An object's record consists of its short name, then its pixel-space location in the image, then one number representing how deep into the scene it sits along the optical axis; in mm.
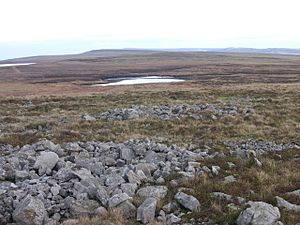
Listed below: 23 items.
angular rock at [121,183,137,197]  7564
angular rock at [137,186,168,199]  7508
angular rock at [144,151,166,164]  9853
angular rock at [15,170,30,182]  8553
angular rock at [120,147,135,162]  10080
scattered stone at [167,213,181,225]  6656
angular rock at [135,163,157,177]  8791
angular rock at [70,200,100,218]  6943
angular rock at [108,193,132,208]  7034
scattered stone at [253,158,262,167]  9422
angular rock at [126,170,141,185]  8113
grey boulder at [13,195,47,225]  6661
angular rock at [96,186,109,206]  7209
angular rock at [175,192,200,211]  7073
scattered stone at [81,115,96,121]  17231
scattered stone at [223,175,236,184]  8282
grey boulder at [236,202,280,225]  6152
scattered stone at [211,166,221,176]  8847
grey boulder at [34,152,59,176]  8909
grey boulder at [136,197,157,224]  6695
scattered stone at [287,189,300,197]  7536
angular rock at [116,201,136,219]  6887
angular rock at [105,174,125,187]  7893
